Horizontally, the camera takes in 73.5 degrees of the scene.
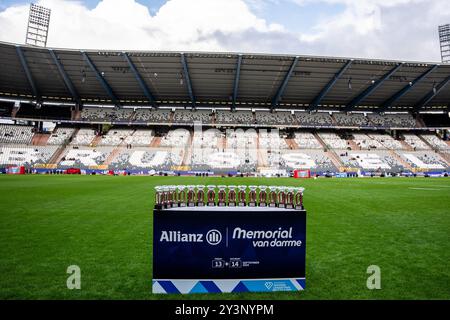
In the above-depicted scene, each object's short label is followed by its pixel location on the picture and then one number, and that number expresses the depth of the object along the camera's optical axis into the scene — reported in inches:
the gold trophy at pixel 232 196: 190.5
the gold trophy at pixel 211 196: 188.6
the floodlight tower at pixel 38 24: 1982.0
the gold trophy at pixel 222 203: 191.6
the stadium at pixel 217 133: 457.4
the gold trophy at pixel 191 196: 188.4
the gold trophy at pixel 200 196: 187.5
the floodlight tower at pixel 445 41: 2193.7
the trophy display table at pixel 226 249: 170.7
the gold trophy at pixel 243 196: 194.9
